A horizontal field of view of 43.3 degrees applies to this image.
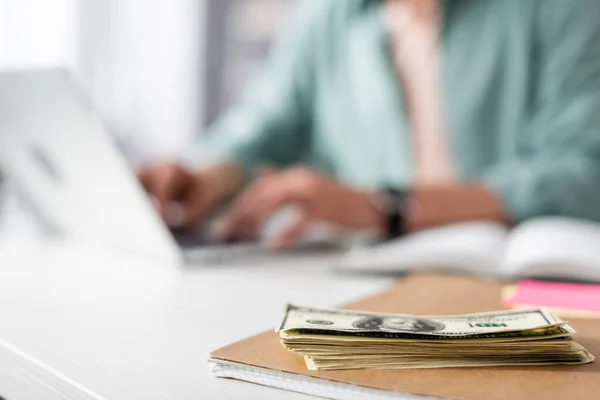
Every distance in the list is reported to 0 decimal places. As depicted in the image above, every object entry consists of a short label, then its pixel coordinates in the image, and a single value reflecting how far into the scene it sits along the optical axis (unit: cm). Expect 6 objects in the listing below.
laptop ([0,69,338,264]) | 89
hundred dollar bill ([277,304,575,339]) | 50
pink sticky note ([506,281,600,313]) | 70
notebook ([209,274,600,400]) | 45
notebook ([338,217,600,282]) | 86
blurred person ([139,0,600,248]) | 116
